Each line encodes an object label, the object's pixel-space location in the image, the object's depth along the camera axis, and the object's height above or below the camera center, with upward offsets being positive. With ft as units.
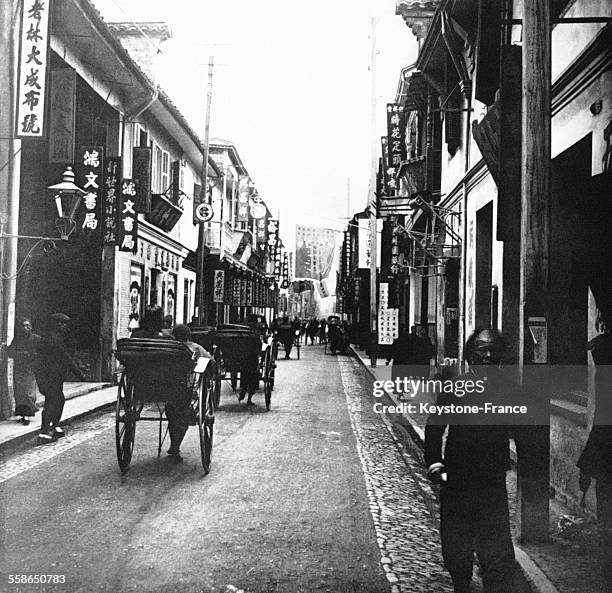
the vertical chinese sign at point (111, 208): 50.65 +7.31
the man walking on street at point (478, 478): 13.01 -2.67
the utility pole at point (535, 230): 16.89 +2.10
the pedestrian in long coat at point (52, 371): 31.99 -2.30
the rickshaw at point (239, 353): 43.50 -1.89
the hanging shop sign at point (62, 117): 38.68 +10.14
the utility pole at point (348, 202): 215.57 +34.04
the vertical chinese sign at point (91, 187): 48.26 +8.27
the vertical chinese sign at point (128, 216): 51.93 +6.98
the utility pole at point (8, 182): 32.78 +6.34
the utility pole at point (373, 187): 84.12 +15.26
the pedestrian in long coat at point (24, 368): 34.88 -2.50
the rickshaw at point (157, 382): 25.31 -2.19
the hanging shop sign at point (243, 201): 136.67 +21.60
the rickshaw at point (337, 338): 127.38 -2.81
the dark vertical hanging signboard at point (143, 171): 58.18 +11.53
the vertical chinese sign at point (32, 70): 31.48 +10.22
